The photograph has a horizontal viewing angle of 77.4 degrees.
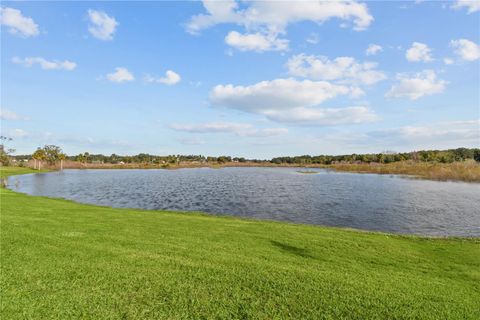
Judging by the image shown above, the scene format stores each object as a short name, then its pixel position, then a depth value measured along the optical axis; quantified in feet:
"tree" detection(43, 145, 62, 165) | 385.91
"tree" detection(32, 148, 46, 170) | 330.69
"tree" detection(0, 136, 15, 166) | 196.85
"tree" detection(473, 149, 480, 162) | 401.82
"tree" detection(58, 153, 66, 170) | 382.09
